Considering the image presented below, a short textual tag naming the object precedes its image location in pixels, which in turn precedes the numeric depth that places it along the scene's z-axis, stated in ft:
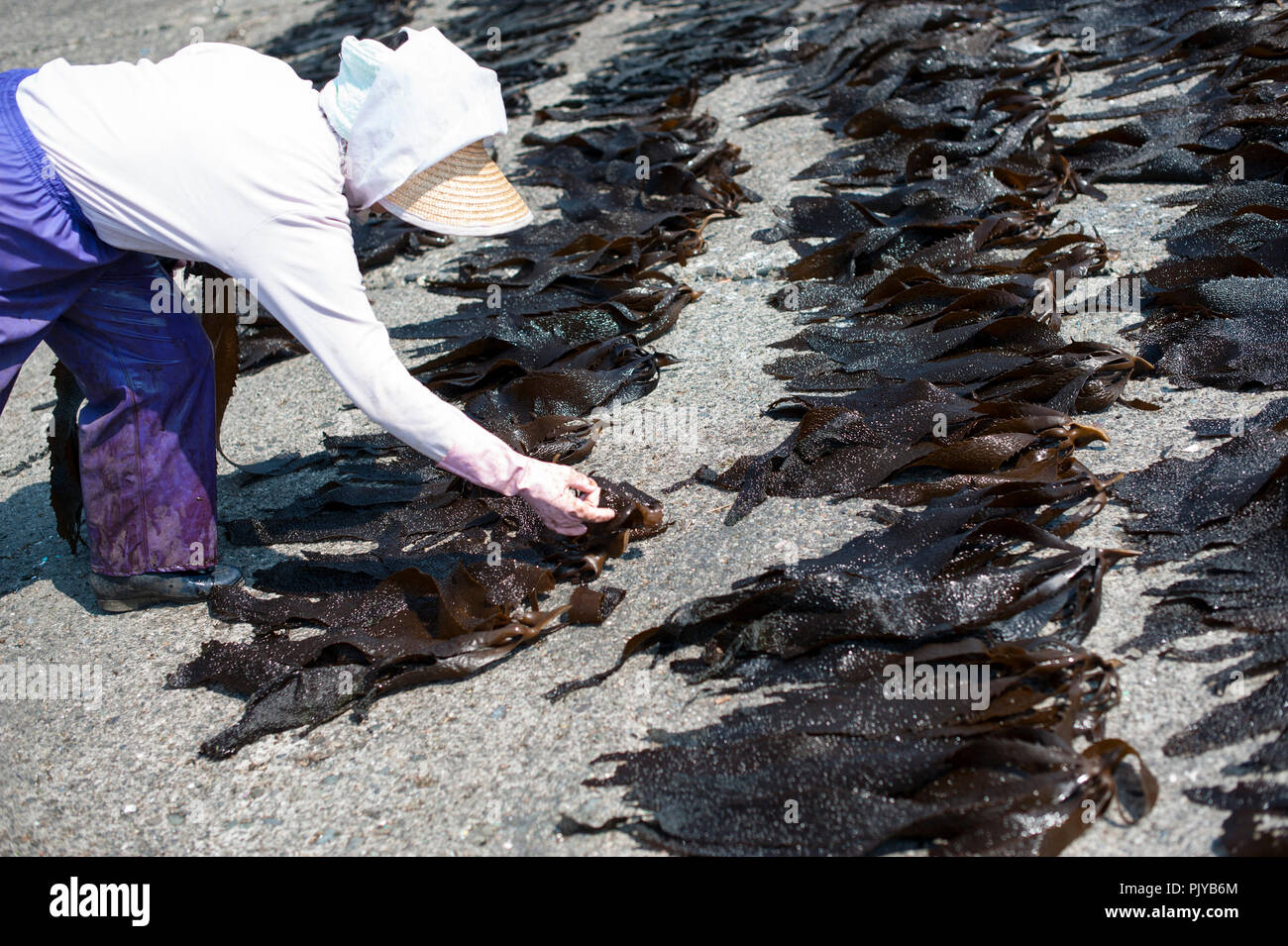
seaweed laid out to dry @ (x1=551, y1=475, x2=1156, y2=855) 5.33
